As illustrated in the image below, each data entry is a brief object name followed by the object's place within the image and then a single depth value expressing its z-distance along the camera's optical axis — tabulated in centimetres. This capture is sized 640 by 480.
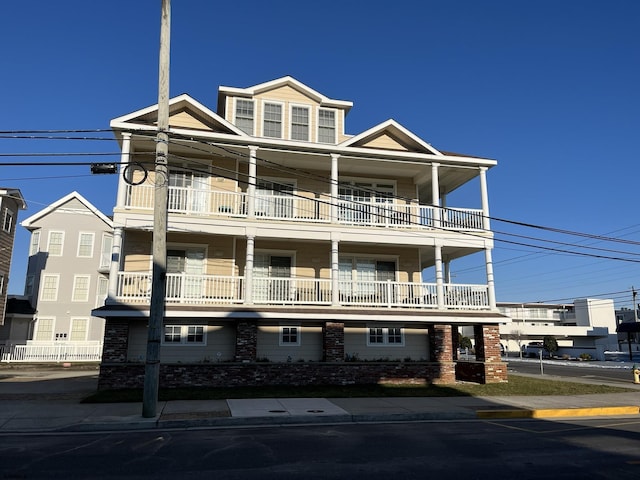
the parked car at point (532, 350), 5661
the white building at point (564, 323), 6788
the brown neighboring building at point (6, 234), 3144
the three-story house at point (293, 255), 1694
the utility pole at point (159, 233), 1093
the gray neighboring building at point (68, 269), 3400
